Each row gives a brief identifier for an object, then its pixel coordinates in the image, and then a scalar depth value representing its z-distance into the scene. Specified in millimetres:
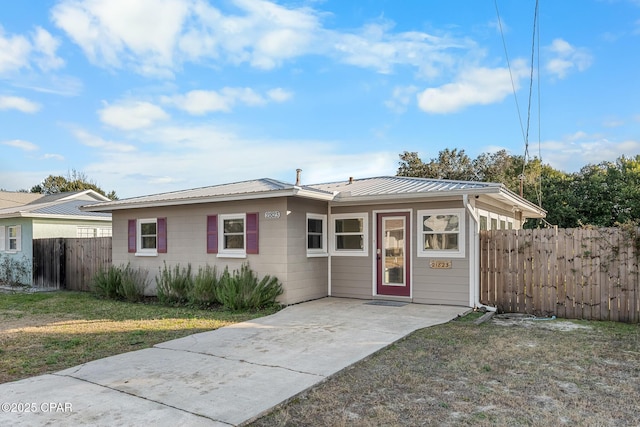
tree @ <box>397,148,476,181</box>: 32906
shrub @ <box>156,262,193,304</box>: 10648
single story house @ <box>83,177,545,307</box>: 9281
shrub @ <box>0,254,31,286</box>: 15773
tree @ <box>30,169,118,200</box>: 45781
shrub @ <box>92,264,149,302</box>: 11461
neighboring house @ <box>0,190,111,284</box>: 15703
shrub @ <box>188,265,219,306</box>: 10016
